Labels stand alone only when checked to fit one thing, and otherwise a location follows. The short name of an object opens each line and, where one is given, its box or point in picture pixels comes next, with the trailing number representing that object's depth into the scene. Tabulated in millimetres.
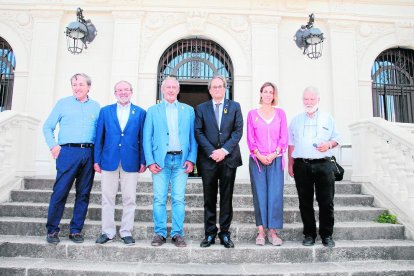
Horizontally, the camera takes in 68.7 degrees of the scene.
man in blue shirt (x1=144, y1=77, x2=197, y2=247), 3527
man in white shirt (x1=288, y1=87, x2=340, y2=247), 3580
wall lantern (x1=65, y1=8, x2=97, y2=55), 6422
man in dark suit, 3512
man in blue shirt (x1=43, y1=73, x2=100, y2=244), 3545
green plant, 4203
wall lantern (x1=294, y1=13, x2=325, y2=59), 6738
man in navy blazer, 3531
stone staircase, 3192
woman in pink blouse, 3600
